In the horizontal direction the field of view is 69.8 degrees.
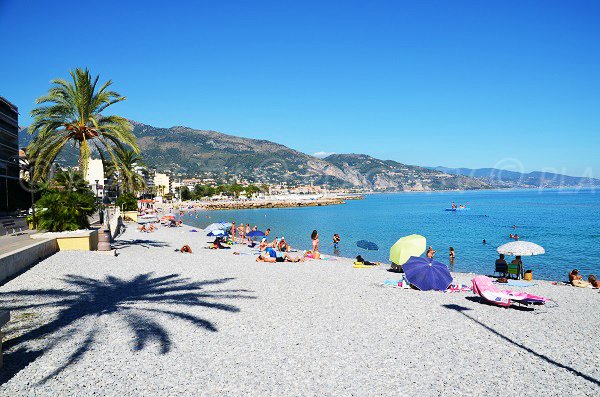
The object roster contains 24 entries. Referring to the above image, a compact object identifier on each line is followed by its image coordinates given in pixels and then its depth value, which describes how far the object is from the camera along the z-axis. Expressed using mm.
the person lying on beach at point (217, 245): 24767
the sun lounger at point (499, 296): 11234
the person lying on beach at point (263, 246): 23484
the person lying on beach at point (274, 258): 19453
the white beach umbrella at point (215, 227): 27548
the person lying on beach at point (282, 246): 24297
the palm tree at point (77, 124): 17172
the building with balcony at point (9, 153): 40656
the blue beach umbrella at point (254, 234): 28672
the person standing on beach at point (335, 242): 32375
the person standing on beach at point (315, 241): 24391
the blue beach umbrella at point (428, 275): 12922
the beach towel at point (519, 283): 15128
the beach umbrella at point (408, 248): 16688
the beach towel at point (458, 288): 13275
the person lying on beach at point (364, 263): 20469
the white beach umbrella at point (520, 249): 16500
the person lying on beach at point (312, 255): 22117
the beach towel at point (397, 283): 13656
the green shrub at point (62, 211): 16500
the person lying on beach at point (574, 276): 16031
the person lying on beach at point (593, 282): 15319
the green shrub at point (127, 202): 52500
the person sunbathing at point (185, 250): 21250
